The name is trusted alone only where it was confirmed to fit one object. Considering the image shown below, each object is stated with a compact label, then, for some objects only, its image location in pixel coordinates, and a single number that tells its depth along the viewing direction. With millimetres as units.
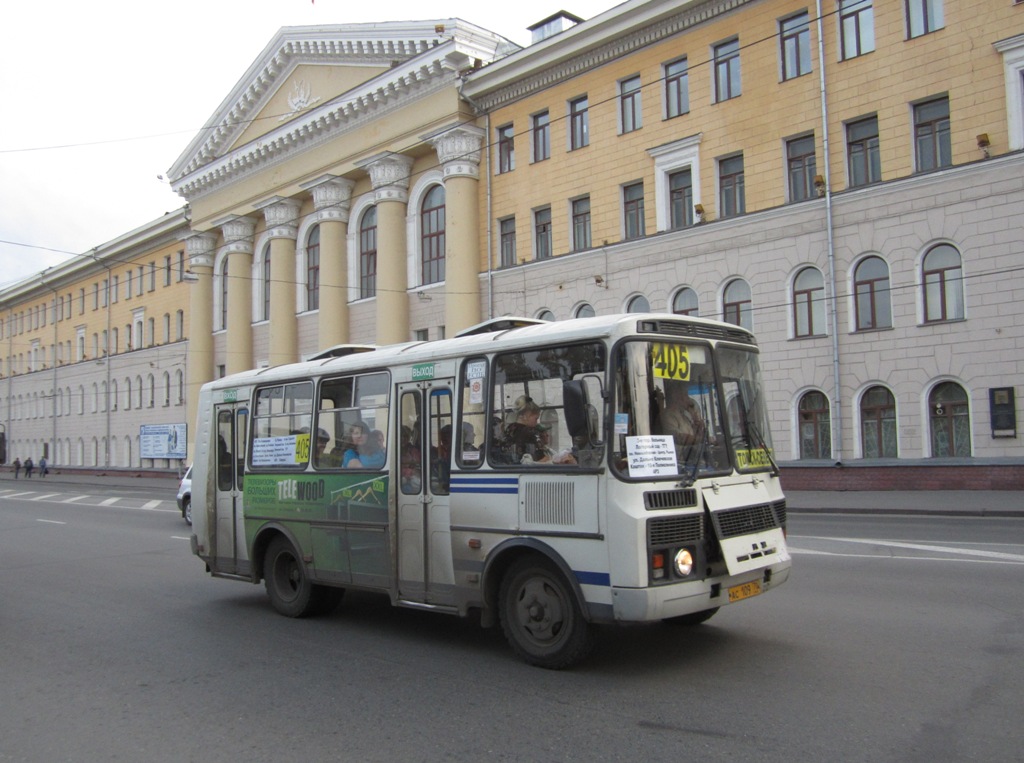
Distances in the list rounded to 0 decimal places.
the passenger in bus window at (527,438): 7121
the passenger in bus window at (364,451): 8508
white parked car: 22109
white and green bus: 6527
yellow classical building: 23219
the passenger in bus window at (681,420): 6727
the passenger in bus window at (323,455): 9070
